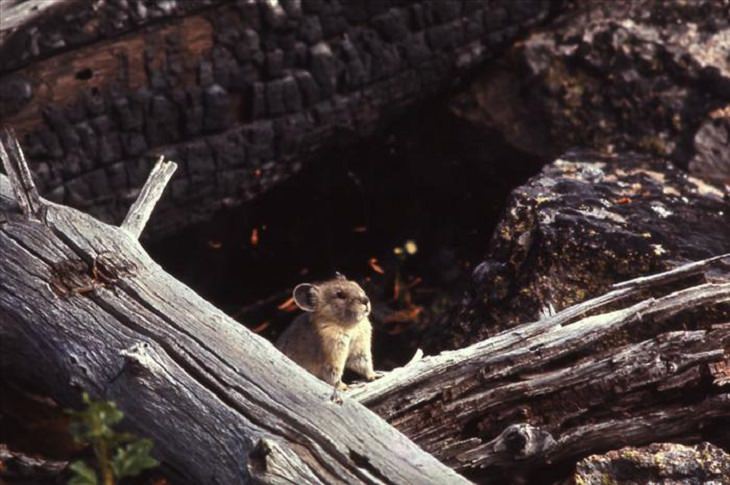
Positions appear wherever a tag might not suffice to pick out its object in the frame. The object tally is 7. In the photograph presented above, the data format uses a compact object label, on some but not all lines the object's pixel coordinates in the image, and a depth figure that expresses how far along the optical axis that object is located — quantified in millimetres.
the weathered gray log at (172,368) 9102
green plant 7219
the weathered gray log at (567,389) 10578
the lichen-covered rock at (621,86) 15969
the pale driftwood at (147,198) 11586
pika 13984
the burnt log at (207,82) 14375
